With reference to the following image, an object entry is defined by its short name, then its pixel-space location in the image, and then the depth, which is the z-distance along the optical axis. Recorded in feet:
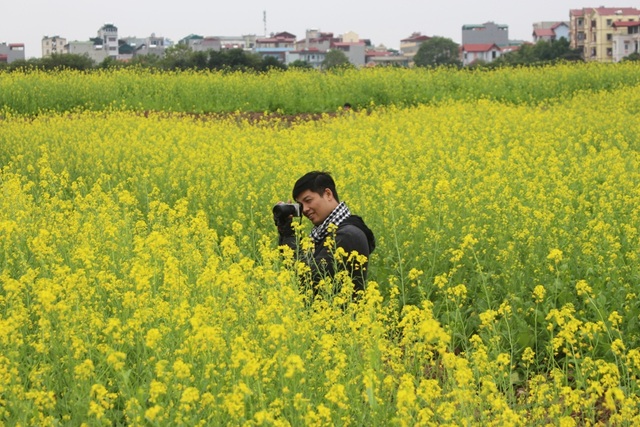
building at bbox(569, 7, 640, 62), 343.67
